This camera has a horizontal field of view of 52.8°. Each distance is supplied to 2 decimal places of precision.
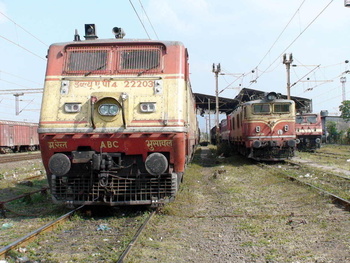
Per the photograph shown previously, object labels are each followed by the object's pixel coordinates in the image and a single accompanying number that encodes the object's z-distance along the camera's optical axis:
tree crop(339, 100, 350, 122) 43.12
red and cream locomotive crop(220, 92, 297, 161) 15.50
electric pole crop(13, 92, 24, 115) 39.53
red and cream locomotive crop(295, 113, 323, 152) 24.66
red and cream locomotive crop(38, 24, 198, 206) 6.27
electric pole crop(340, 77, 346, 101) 58.97
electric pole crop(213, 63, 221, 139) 35.46
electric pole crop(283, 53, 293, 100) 30.27
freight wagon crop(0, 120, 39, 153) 30.10
